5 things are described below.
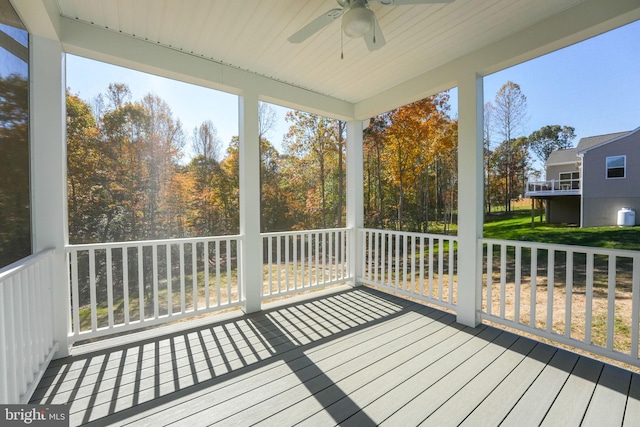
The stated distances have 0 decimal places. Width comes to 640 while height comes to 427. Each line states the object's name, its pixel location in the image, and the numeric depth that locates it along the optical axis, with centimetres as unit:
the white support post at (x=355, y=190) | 405
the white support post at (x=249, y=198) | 301
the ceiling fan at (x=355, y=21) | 169
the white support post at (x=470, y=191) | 263
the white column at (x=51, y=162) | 201
